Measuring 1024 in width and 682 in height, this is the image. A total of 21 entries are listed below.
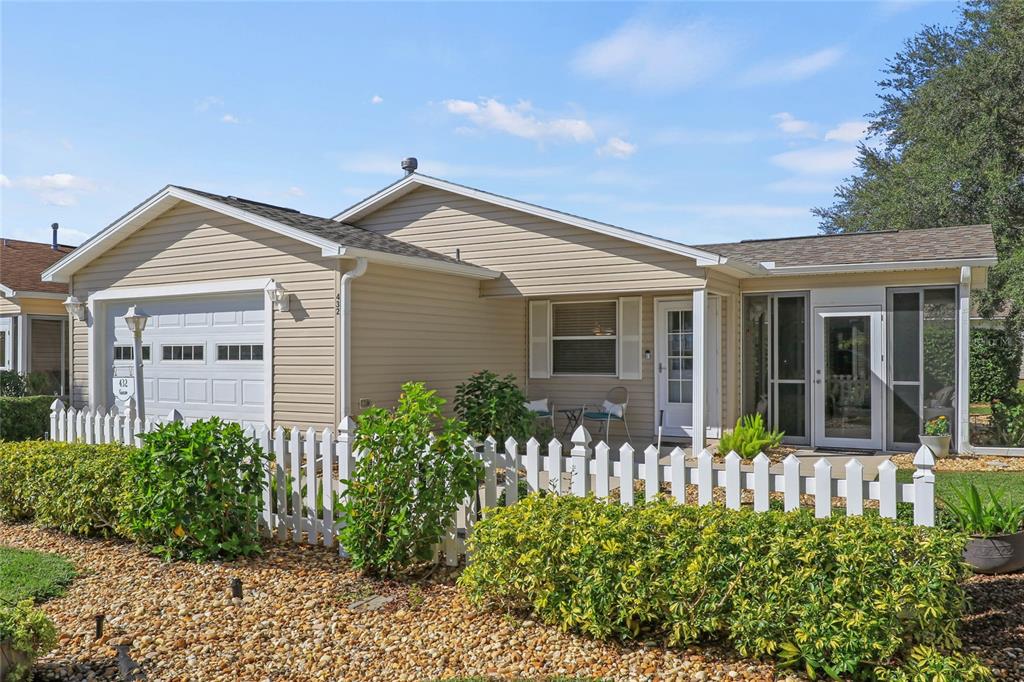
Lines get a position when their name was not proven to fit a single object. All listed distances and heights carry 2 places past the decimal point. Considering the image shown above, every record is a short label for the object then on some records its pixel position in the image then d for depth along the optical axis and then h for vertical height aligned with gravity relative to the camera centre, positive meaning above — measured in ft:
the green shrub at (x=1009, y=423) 34.68 -3.19
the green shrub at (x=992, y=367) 40.04 -0.49
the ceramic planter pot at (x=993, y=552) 15.07 -4.07
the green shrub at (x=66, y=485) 18.85 -3.50
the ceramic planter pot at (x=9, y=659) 10.59 -4.51
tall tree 67.92 +21.10
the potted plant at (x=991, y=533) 15.08 -3.73
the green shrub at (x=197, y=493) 16.98 -3.23
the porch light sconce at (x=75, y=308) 37.68 +2.64
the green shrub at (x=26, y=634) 10.70 -4.19
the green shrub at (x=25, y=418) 39.83 -3.38
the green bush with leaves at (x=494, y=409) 32.12 -2.31
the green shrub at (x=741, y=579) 10.54 -3.52
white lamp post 27.81 +1.21
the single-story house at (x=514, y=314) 31.65 +2.24
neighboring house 55.67 +3.23
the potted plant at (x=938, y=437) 33.37 -3.67
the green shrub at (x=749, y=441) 31.24 -3.67
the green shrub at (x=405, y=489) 15.37 -2.80
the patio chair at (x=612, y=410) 37.78 -2.79
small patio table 40.65 -3.39
